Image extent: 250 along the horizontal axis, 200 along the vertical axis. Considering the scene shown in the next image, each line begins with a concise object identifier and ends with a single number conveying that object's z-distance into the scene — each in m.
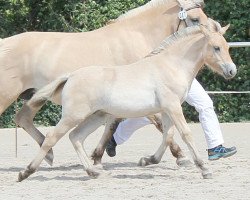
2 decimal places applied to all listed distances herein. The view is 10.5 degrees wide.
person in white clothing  15.27
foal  13.02
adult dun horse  14.78
